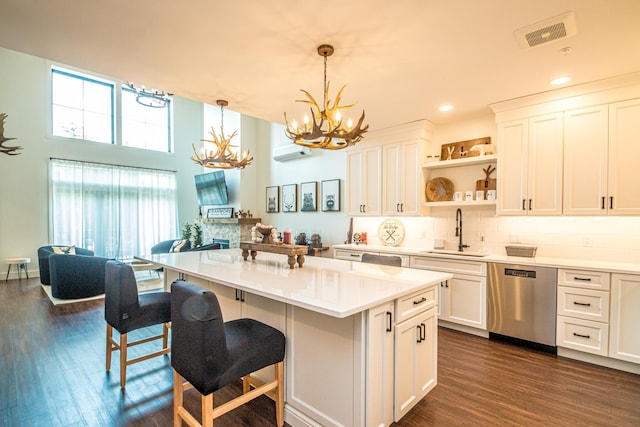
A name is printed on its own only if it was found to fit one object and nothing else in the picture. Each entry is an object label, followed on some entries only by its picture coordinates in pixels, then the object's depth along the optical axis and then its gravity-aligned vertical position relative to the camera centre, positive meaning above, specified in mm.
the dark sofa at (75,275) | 4887 -1124
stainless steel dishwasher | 3100 -1010
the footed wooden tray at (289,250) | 2523 -351
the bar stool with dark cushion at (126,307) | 2322 -788
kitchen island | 1659 -772
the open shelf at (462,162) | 3807 +639
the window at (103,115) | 7090 +2363
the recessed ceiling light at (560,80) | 2988 +1300
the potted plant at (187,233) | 8062 -651
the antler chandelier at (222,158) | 3742 +636
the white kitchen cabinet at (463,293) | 3521 -1006
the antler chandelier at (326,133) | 2385 +630
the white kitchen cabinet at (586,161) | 3045 +515
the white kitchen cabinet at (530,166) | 3312 +506
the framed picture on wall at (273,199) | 6938 +229
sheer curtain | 6777 +23
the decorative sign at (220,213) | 7285 -104
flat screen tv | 7339 +503
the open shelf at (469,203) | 3805 +90
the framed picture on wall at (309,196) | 6059 +265
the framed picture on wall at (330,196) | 5648 +254
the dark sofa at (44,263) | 5688 -1036
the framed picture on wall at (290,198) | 6492 +242
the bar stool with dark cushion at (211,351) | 1540 -789
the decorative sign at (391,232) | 4863 -364
